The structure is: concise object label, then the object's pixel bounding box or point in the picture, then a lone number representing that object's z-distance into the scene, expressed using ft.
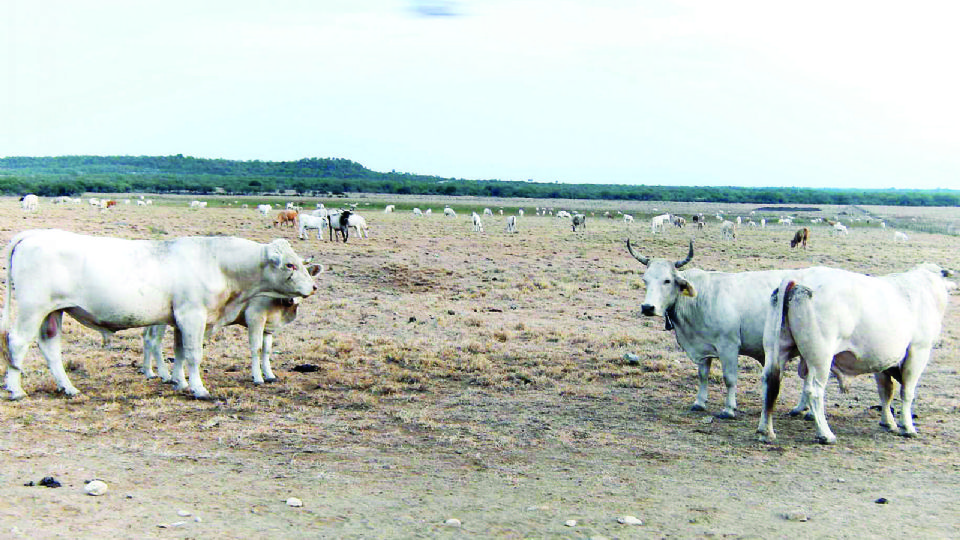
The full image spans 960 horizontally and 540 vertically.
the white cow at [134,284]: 28.81
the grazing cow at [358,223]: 110.63
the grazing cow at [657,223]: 166.09
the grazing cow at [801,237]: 127.54
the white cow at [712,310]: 29.96
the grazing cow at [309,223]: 110.42
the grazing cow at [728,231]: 149.59
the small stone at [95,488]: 20.10
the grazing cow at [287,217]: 131.13
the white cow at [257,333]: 33.14
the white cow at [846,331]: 26.32
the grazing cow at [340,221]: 107.14
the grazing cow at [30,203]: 152.66
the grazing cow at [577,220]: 161.94
